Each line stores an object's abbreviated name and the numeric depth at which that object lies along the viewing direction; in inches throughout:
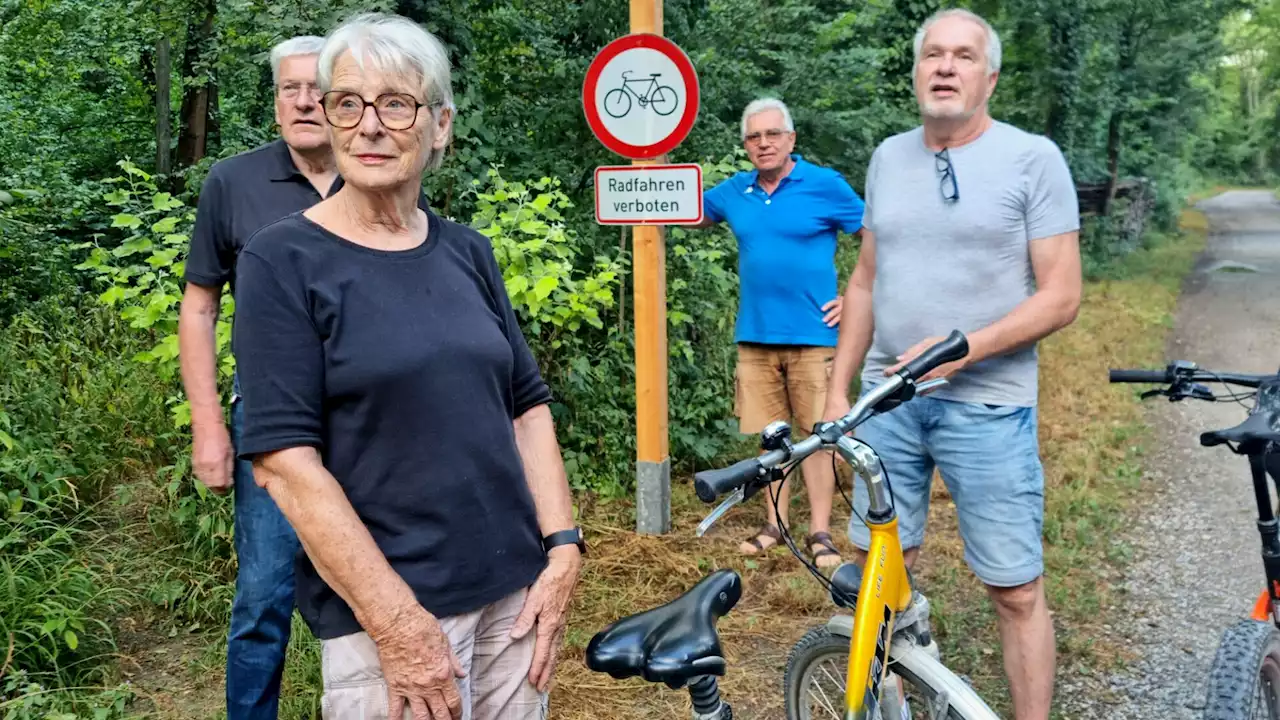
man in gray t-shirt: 101.7
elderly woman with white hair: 62.1
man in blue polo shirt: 176.7
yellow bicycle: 71.6
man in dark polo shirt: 98.3
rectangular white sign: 173.2
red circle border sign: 170.1
